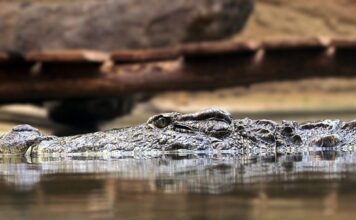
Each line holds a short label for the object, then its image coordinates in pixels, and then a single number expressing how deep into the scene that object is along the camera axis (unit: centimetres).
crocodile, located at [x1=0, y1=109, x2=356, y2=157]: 621
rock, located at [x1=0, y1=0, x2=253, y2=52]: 1467
